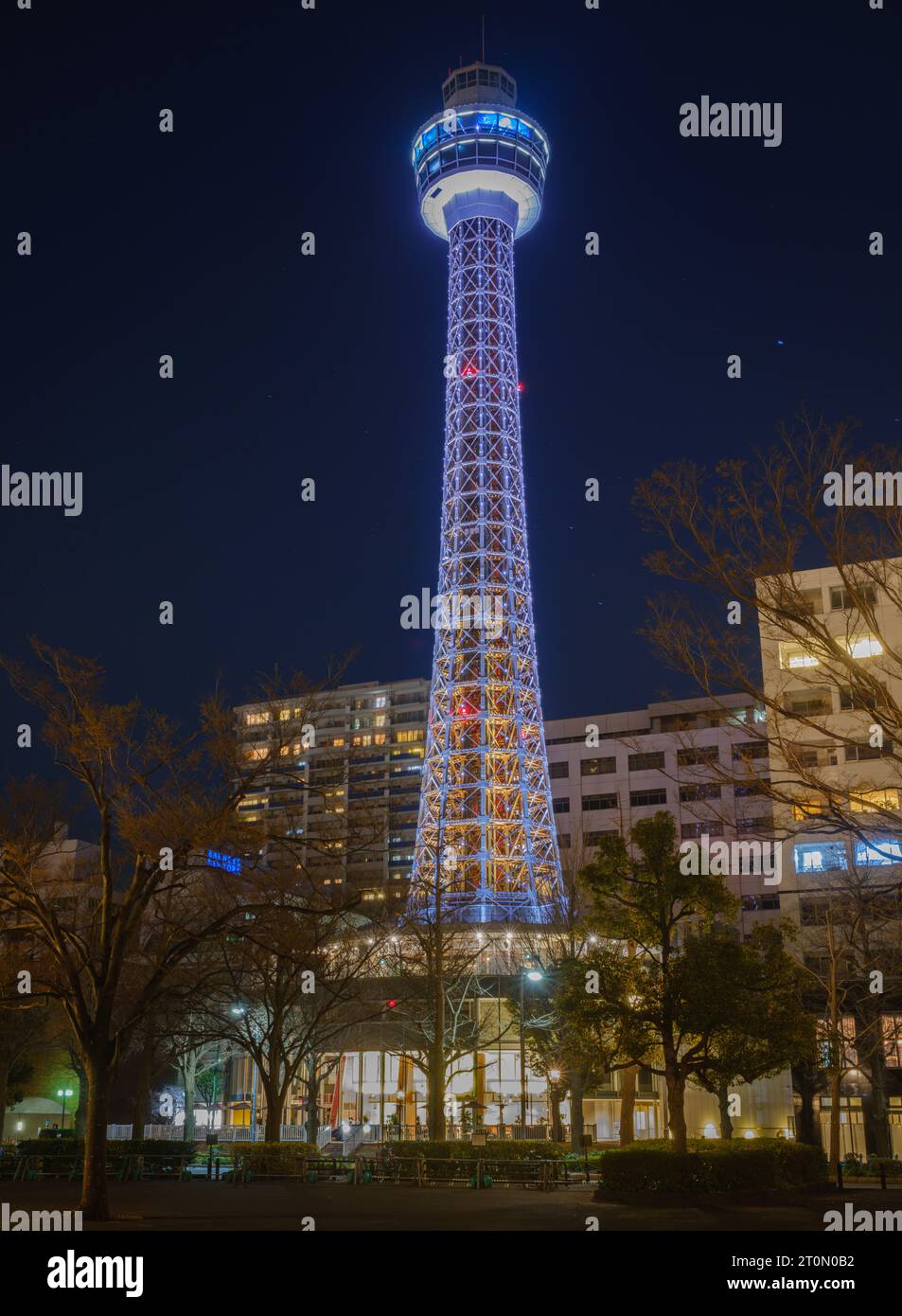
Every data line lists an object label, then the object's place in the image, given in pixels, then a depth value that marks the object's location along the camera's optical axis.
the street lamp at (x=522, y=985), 41.44
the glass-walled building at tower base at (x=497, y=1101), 52.06
